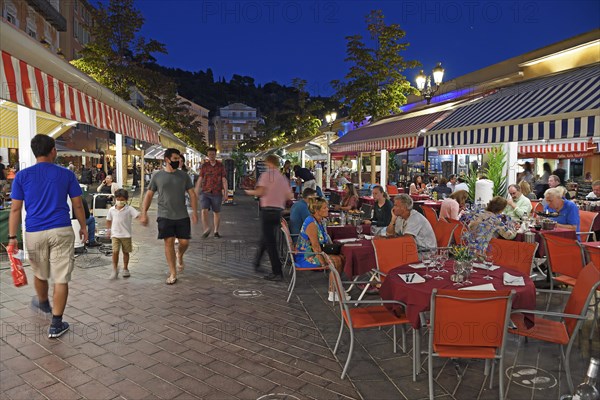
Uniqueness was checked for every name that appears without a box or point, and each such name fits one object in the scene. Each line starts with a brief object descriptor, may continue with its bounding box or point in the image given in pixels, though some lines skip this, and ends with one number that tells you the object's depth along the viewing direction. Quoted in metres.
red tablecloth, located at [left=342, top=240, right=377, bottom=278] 5.26
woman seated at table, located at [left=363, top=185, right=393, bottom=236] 7.00
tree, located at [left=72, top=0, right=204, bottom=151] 18.45
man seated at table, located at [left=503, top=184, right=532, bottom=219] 7.85
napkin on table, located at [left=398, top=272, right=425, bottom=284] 3.74
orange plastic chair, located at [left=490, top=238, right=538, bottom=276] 4.72
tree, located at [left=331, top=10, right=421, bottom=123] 14.91
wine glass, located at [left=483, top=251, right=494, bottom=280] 4.21
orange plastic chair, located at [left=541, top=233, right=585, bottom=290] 4.81
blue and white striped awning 6.25
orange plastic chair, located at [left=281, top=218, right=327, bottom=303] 5.68
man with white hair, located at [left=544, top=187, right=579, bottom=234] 6.65
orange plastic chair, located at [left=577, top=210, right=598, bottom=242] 7.25
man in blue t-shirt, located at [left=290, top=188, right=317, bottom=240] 6.73
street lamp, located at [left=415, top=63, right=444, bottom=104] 11.50
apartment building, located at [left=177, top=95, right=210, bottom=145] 109.69
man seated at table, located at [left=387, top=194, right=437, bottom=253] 5.53
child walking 6.48
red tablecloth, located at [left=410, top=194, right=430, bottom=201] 12.99
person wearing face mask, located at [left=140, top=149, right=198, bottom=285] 6.21
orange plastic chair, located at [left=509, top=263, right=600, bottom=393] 3.25
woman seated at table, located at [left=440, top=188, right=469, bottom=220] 7.80
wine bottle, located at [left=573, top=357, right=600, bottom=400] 2.17
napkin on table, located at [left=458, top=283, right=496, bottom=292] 3.56
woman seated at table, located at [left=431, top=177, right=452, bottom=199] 12.77
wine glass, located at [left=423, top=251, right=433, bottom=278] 4.17
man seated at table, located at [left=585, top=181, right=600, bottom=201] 10.06
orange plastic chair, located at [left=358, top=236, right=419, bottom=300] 4.79
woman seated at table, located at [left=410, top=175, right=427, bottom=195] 14.05
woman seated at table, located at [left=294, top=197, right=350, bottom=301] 5.57
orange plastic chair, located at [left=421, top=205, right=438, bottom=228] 7.71
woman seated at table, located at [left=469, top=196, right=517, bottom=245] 4.09
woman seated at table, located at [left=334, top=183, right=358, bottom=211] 9.45
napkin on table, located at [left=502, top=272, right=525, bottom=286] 3.64
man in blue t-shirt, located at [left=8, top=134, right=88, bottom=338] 4.27
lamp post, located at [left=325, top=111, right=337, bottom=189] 15.39
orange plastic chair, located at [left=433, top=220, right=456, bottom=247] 6.40
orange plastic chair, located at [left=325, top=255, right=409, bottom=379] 3.63
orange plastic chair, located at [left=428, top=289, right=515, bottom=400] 2.95
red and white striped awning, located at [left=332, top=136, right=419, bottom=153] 11.76
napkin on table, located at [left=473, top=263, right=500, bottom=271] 4.19
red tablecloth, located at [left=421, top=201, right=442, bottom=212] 11.44
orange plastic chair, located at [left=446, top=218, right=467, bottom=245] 6.33
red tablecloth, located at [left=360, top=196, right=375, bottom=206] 12.20
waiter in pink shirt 6.72
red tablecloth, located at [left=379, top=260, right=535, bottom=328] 3.44
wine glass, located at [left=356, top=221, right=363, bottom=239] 5.99
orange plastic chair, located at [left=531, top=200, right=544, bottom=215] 9.03
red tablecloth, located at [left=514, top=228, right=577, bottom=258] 6.43
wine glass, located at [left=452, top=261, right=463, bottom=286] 3.79
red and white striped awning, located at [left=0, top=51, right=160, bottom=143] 4.64
